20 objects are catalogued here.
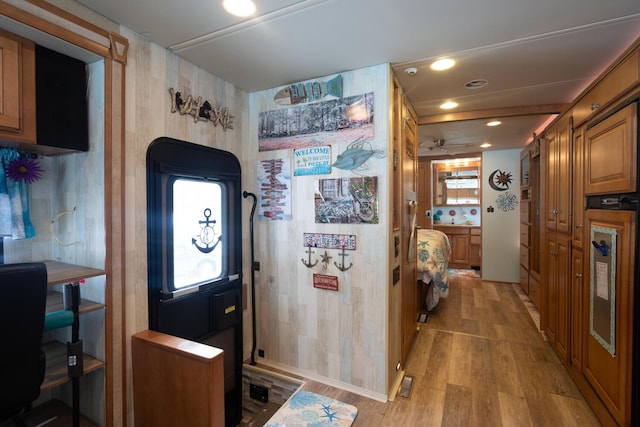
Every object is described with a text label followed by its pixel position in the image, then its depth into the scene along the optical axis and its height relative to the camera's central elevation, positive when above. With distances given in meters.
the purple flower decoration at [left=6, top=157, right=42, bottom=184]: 1.52 +0.21
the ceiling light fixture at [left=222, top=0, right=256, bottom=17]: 1.48 +1.03
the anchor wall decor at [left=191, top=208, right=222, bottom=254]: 2.19 -0.21
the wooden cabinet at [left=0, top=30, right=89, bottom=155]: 1.31 +0.53
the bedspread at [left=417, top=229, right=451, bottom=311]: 3.70 -0.73
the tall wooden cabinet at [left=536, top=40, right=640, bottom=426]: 1.60 -0.24
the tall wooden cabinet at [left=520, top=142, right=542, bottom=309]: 3.99 -0.18
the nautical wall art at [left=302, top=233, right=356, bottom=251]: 2.25 -0.25
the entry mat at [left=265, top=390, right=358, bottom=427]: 1.91 -1.37
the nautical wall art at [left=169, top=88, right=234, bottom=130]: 1.97 +0.72
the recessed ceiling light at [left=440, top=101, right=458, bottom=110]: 3.00 +1.07
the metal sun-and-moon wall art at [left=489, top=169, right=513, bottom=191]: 5.48 +0.53
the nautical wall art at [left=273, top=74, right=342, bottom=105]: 2.26 +0.93
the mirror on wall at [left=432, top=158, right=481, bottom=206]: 6.99 +0.62
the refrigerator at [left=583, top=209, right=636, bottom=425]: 1.61 -0.60
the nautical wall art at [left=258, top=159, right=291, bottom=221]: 2.50 +0.17
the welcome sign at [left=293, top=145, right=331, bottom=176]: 2.32 +0.38
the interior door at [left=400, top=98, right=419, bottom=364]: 2.62 -0.14
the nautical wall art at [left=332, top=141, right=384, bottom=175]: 2.17 +0.39
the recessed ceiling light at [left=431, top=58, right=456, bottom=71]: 2.08 +1.04
